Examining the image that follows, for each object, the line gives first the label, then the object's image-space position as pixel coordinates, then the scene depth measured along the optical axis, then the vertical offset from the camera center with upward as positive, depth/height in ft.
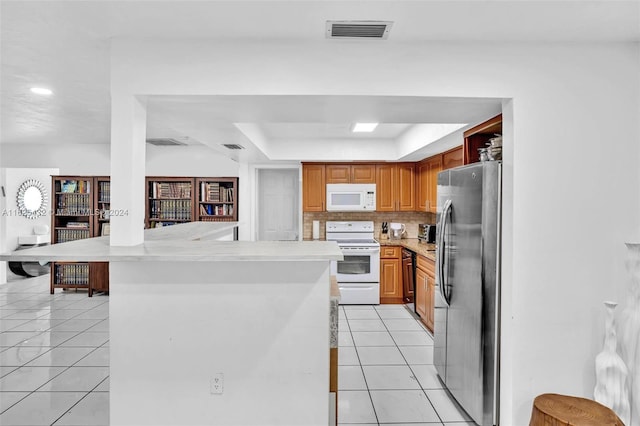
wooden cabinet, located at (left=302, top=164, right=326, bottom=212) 18.72 +1.27
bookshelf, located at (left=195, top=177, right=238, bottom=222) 19.66 +0.73
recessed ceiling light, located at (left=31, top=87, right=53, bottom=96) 10.09 +3.52
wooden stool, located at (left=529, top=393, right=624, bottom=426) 5.82 -3.34
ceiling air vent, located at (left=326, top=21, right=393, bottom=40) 6.06 +3.22
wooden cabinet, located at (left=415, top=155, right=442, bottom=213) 16.13 +1.48
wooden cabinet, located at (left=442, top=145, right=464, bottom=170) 13.56 +2.21
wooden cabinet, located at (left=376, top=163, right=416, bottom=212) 18.83 +1.39
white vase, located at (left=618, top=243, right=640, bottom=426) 6.44 -2.08
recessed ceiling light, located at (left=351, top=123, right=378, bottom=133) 13.75 +3.42
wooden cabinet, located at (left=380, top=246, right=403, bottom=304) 17.66 -3.07
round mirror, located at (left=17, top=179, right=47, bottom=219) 21.17 +0.85
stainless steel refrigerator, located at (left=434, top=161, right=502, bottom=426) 7.37 -1.62
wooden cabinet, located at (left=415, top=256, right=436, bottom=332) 13.56 -3.02
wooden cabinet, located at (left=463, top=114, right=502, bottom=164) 9.75 +1.99
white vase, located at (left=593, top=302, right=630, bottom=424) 6.37 -2.92
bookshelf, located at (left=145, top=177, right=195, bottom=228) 19.74 +0.78
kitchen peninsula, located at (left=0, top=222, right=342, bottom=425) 6.99 -2.53
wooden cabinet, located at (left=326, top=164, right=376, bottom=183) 18.78 +2.07
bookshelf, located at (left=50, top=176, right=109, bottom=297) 18.97 -0.50
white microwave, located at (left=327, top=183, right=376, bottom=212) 18.49 +0.80
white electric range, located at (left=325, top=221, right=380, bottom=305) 17.37 -2.93
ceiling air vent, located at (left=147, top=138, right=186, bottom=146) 17.29 +3.62
